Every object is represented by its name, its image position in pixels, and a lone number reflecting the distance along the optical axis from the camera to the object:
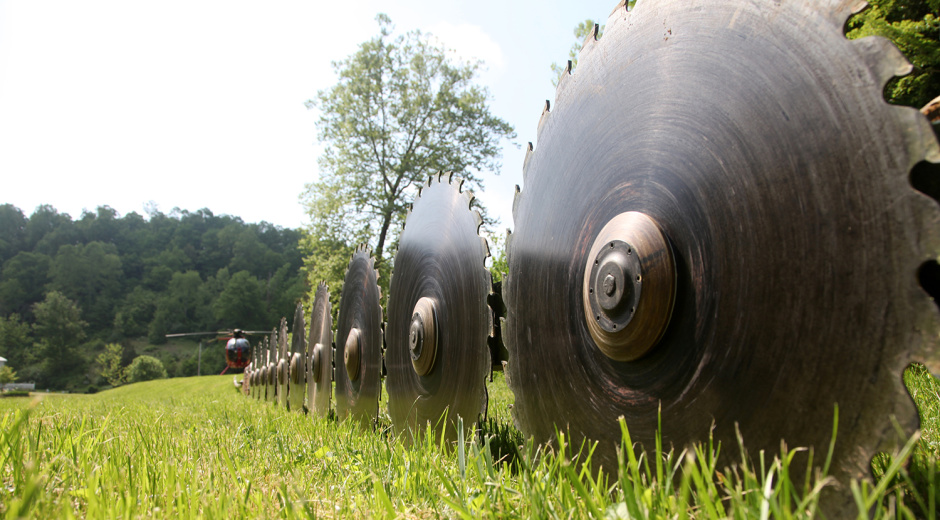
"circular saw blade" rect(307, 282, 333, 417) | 5.59
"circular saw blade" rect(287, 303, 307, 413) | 7.34
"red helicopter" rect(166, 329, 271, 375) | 25.17
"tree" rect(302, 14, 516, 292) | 26.27
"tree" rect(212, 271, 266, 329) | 67.69
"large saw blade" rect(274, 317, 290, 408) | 9.05
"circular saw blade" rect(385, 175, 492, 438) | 2.58
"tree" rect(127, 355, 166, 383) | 54.59
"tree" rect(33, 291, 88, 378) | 64.12
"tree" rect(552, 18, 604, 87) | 18.75
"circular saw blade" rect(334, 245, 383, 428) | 4.15
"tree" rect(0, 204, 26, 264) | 80.75
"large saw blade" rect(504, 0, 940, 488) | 1.01
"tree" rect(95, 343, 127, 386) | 58.53
